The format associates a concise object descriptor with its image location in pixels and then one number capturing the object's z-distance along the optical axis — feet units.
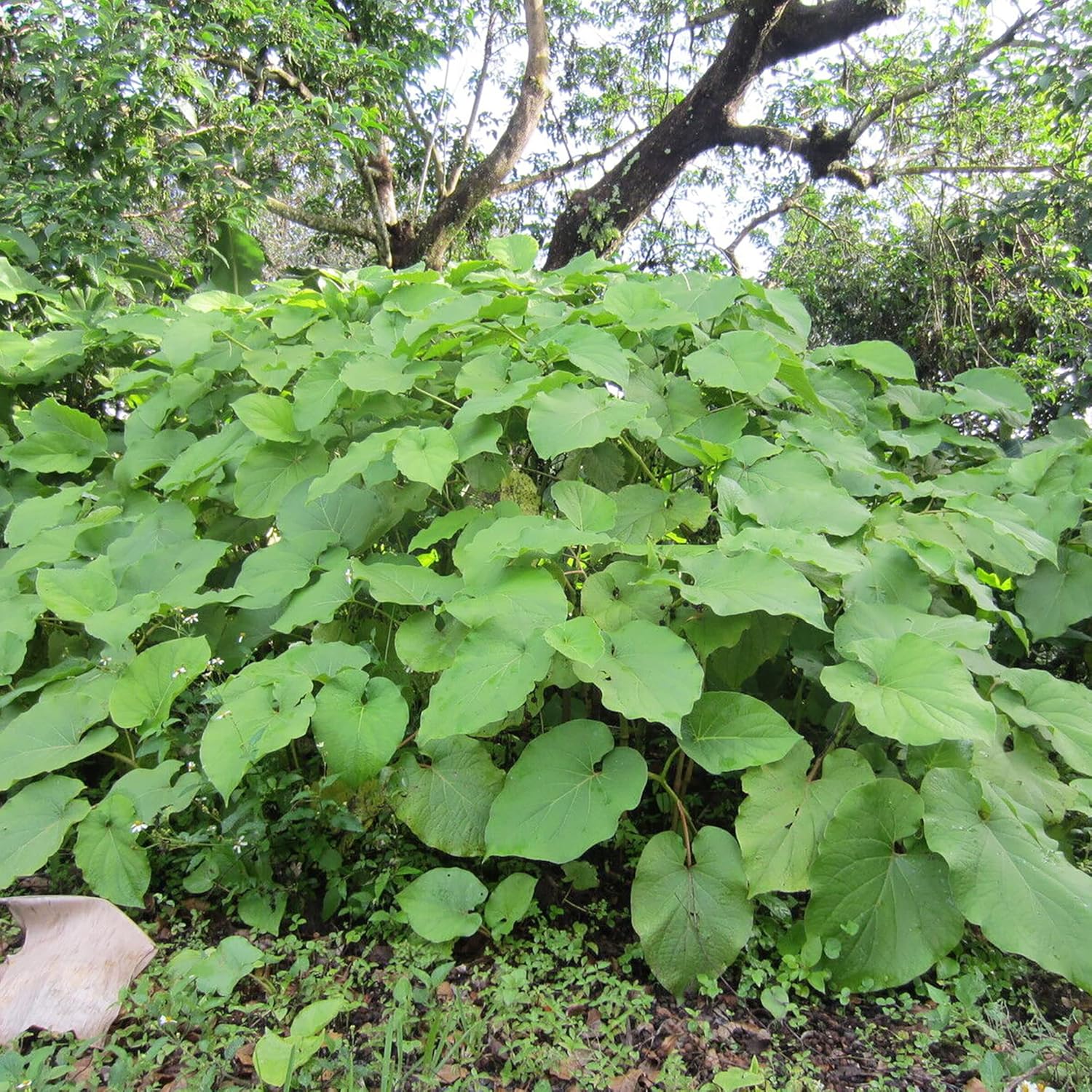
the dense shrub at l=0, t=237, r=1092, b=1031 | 4.26
